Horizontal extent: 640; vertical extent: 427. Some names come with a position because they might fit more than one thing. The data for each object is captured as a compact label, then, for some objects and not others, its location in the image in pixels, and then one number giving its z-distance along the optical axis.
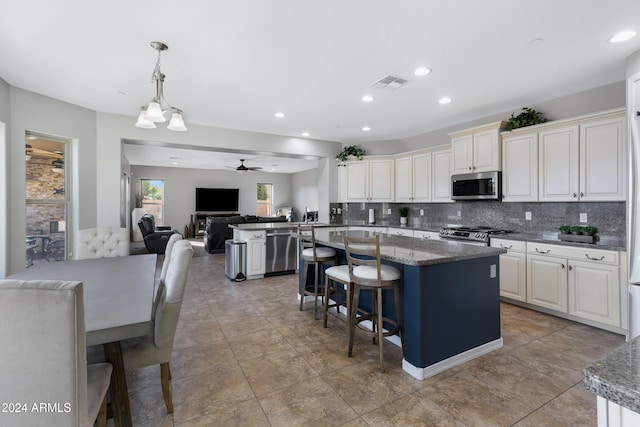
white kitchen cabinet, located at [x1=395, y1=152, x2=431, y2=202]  5.36
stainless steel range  3.96
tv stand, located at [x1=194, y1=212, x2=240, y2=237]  10.73
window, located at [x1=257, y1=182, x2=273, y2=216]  12.26
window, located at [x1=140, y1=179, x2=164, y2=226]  10.36
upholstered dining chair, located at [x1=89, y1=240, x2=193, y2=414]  1.71
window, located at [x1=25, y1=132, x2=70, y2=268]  3.63
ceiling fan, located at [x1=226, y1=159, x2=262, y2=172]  8.27
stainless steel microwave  4.19
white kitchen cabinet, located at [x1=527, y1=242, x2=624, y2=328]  2.96
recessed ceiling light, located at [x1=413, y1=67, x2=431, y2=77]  3.02
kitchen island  2.24
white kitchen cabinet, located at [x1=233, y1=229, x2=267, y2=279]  5.08
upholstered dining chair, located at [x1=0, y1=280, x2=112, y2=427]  0.95
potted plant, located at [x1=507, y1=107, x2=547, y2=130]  3.90
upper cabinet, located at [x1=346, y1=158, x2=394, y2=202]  6.02
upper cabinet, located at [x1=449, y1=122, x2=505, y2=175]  4.18
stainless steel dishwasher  5.28
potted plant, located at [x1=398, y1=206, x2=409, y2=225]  5.96
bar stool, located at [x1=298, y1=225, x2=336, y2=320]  3.38
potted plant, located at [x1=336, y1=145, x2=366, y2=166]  6.14
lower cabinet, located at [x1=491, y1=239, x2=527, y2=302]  3.63
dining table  1.38
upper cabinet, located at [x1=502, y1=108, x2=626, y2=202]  3.16
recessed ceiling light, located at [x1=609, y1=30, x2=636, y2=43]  2.37
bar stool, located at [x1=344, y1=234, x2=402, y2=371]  2.32
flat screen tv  10.84
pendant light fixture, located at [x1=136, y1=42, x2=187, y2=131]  2.47
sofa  7.62
